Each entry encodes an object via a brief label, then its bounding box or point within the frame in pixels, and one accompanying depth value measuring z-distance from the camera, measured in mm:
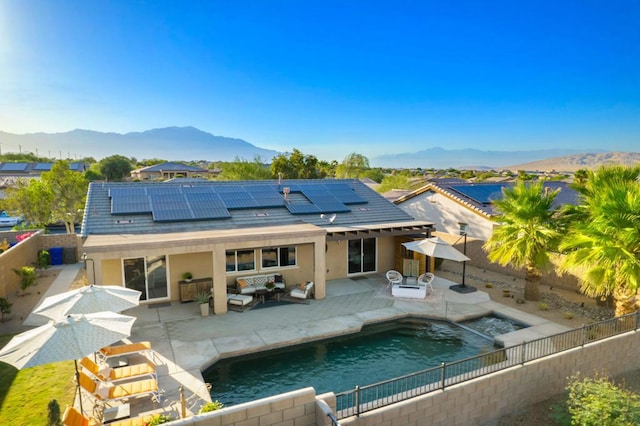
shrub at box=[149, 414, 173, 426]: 6817
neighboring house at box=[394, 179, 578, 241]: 23927
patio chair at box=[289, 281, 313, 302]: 16333
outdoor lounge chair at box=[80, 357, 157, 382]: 9289
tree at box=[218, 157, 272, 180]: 54375
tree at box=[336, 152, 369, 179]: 67188
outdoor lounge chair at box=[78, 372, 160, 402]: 8469
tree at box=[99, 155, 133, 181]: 78688
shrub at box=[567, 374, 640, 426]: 7523
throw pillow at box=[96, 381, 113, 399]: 8555
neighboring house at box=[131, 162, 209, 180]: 80500
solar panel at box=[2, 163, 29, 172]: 83562
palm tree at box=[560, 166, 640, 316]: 11477
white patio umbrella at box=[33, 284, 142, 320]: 9356
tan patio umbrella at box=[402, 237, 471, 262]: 17062
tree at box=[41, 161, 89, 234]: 31328
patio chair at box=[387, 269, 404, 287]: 17797
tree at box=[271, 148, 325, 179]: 54750
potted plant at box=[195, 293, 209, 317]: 14547
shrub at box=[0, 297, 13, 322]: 13922
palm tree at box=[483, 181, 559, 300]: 15961
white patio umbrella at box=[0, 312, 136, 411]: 6781
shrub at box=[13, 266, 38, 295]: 16812
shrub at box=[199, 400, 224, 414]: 7312
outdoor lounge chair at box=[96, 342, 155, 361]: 10703
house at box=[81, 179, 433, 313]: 14766
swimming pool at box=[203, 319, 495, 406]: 10266
